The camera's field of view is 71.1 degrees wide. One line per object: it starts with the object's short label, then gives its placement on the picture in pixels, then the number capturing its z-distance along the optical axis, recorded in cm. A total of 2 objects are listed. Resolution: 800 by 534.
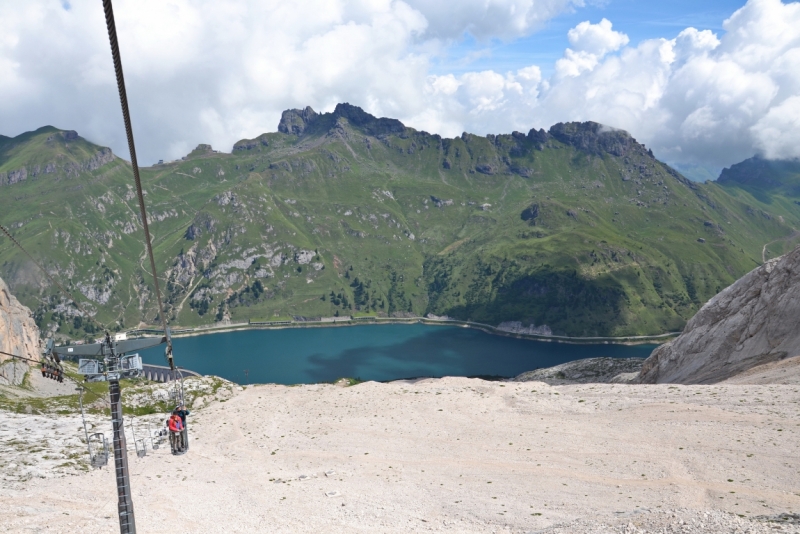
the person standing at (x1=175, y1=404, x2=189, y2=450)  3958
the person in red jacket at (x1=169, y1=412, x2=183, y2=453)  4181
